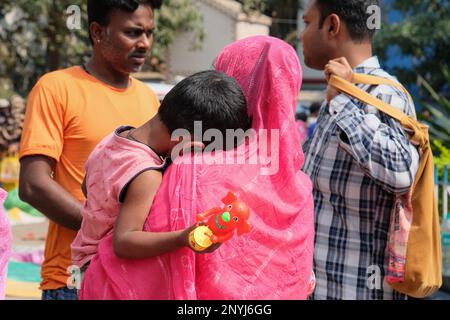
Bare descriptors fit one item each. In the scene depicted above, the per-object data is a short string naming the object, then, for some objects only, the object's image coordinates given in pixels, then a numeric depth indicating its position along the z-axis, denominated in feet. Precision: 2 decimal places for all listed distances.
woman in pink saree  6.87
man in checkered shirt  8.71
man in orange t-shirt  9.64
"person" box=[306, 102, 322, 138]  40.87
